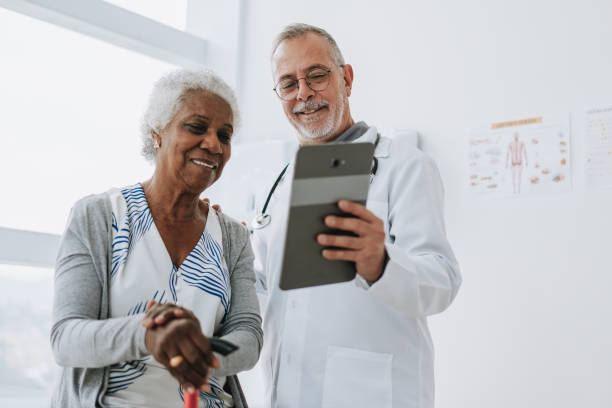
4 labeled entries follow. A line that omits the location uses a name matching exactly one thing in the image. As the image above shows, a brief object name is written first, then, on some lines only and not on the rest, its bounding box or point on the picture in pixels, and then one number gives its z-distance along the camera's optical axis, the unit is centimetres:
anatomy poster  215
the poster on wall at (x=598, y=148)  205
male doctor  142
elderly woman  105
